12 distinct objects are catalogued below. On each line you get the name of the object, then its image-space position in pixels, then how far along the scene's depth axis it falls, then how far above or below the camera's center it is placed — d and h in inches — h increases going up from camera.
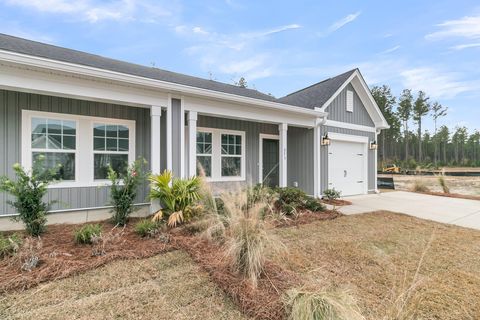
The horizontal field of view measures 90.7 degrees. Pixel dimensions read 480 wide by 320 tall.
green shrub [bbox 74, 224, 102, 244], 142.3 -44.8
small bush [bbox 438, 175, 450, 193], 389.1 -41.2
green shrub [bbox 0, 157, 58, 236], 142.6 -21.7
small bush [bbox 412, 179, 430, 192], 416.5 -49.0
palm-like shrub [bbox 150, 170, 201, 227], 183.0 -27.5
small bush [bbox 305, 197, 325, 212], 244.7 -47.3
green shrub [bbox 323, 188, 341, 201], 305.3 -44.7
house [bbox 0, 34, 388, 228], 182.7 +34.0
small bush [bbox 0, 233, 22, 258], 123.1 -45.4
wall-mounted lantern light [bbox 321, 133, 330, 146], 325.4 +25.5
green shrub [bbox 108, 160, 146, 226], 180.5 -26.4
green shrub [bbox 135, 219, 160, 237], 160.4 -47.1
